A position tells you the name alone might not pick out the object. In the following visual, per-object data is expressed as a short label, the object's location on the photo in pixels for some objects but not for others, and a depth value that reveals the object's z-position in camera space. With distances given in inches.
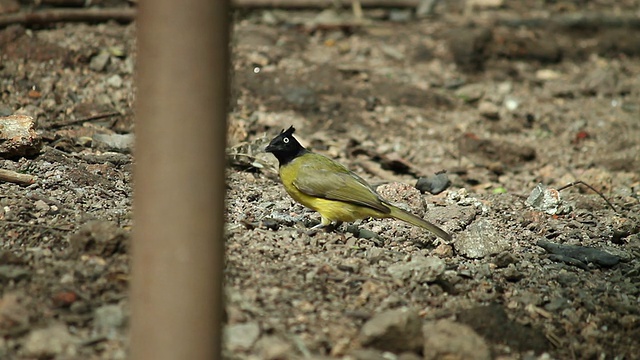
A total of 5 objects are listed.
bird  429.1
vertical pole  216.2
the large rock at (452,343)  299.1
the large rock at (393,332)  297.6
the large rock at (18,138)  437.7
